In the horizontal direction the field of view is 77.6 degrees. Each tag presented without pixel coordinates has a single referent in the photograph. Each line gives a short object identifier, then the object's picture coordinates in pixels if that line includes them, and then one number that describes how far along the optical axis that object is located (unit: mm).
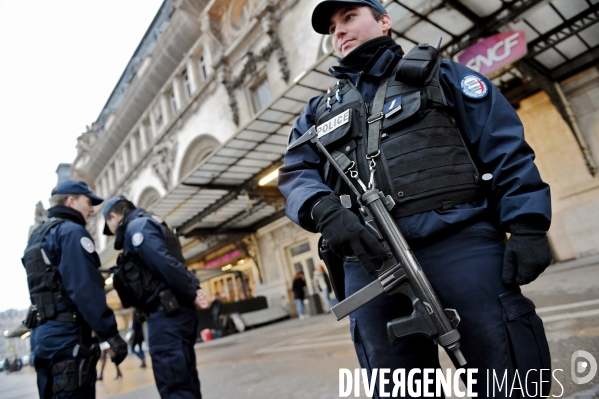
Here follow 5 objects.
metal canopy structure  7055
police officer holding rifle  1097
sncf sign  6871
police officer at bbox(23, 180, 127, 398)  2314
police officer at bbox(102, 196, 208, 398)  2545
